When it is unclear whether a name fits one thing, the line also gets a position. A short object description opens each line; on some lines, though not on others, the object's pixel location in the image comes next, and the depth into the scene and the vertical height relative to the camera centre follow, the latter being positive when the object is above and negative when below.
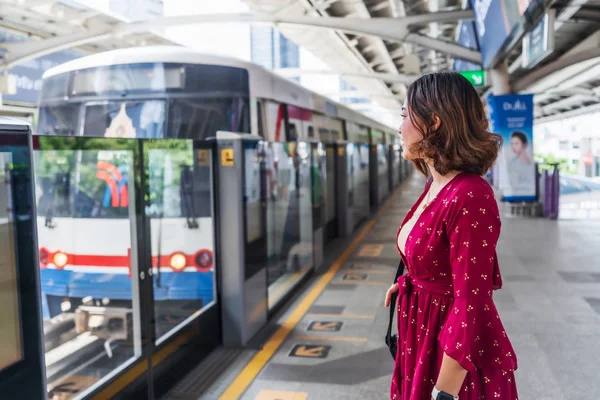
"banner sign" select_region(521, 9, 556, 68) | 8.21 +1.56
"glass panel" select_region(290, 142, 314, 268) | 8.17 -0.59
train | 4.36 -0.13
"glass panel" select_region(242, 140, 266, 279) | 5.43 -0.39
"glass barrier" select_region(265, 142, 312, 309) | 7.02 -0.68
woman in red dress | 1.73 -0.29
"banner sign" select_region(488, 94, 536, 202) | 13.66 +0.35
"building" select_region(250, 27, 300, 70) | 38.27 +8.38
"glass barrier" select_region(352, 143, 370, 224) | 12.66 -0.51
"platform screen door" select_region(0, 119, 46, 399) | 2.36 -0.41
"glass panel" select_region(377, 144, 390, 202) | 17.88 -0.43
